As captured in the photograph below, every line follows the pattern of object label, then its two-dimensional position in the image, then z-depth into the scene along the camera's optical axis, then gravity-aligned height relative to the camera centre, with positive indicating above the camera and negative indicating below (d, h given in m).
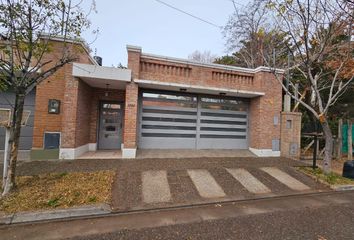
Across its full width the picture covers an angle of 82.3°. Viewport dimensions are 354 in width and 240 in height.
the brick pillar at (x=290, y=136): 9.50 -0.35
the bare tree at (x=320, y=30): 6.23 +3.49
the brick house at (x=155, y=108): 7.45 +0.67
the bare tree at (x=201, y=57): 26.41 +9.08
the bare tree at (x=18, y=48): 4.52 +1.59
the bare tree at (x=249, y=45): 14.64 +6.86
